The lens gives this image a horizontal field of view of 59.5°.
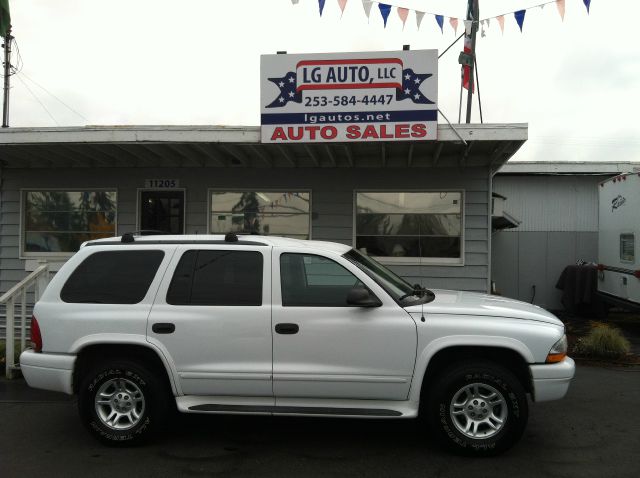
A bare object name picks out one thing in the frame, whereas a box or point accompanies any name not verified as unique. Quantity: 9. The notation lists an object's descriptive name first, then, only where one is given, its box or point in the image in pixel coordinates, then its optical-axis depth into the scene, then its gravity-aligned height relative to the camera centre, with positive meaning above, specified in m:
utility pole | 22.22 +6.81
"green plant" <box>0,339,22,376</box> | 7.12 -1.43
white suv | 4.31 -0.78
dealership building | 9.20 +0.80
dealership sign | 7.78 +2.08
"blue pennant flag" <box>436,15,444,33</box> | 9.64 +3.89
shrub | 7.82 -1.38
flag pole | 12.22 +4.56
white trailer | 9.82 +0.12
